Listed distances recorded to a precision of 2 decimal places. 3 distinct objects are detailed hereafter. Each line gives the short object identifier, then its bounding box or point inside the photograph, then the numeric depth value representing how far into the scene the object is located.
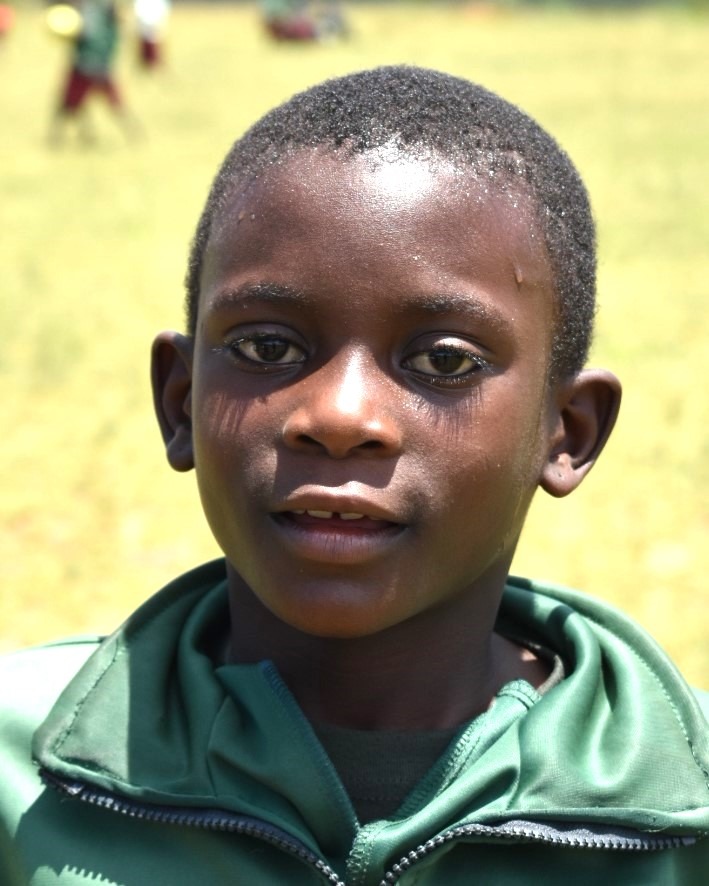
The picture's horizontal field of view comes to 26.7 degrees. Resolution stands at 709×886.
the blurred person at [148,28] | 18.52
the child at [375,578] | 1.76
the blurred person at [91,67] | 13.61
